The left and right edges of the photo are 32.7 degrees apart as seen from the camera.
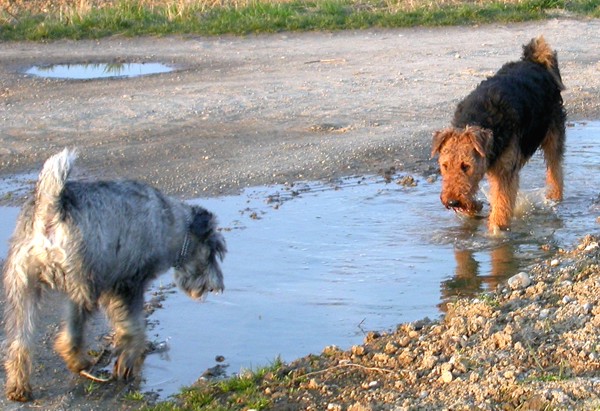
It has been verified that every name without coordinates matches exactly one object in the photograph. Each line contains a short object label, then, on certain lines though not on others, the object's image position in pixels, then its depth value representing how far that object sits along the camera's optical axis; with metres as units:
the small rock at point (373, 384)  5.31
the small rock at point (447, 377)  5.17
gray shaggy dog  5.04
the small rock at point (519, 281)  6.54
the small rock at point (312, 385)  5.34
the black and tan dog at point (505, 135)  7.74
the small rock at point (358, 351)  5.70
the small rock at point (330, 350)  5.79
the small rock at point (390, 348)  5.69
